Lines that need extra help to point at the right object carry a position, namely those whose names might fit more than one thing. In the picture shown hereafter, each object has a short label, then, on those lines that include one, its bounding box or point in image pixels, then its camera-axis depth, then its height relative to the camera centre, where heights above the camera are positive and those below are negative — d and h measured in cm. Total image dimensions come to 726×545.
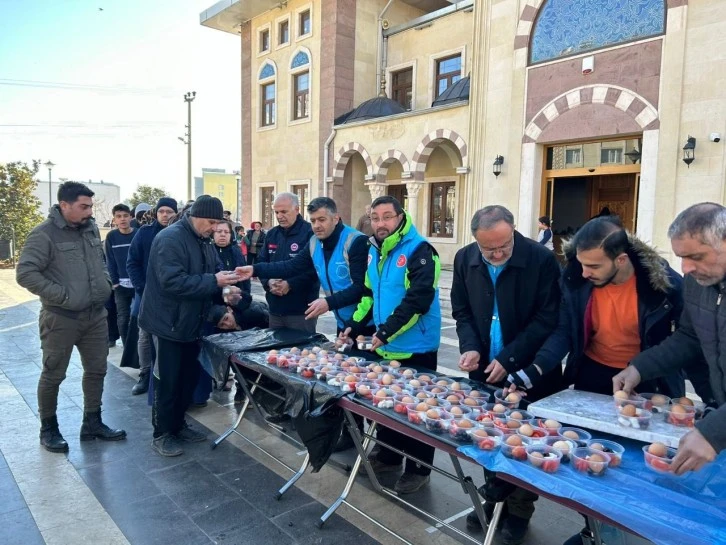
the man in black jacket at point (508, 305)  263 -42
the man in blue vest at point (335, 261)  372 -29
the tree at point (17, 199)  1938 +58
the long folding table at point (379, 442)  173 -102
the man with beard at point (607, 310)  234 -39
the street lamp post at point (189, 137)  2428 +392
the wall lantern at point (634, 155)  1072 +156
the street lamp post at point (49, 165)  2696 +275
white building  6027 +361
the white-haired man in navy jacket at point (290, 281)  432 -50
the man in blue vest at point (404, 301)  311 -48
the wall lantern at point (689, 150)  945 +150
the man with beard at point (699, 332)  162 -40
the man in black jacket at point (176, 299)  347 -56
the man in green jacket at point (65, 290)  342 -50
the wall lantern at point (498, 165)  1242 +149
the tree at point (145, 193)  5412 +260
